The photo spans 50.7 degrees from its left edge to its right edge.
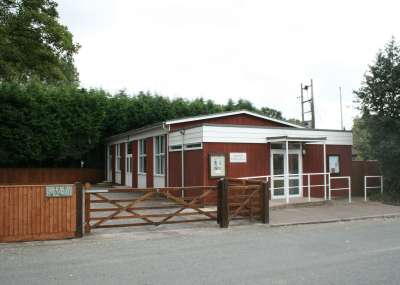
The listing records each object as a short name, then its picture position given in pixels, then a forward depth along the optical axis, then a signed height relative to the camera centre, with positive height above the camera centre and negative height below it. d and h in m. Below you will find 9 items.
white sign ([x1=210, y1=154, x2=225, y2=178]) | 16.03 -0.08
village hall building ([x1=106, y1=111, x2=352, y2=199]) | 16.25 +0.47
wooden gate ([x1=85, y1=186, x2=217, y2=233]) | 10.37 -1.39
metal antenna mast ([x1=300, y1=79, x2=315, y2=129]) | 37.06 +5.65
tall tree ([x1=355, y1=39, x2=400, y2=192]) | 17.67 +2.22
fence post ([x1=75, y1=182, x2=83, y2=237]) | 9.95 -1.07
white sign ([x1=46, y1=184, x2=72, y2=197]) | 9.73 -0.59
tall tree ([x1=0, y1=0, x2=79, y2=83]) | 22.45 +6.97
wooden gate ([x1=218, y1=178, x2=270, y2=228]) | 11.71 -1.14
